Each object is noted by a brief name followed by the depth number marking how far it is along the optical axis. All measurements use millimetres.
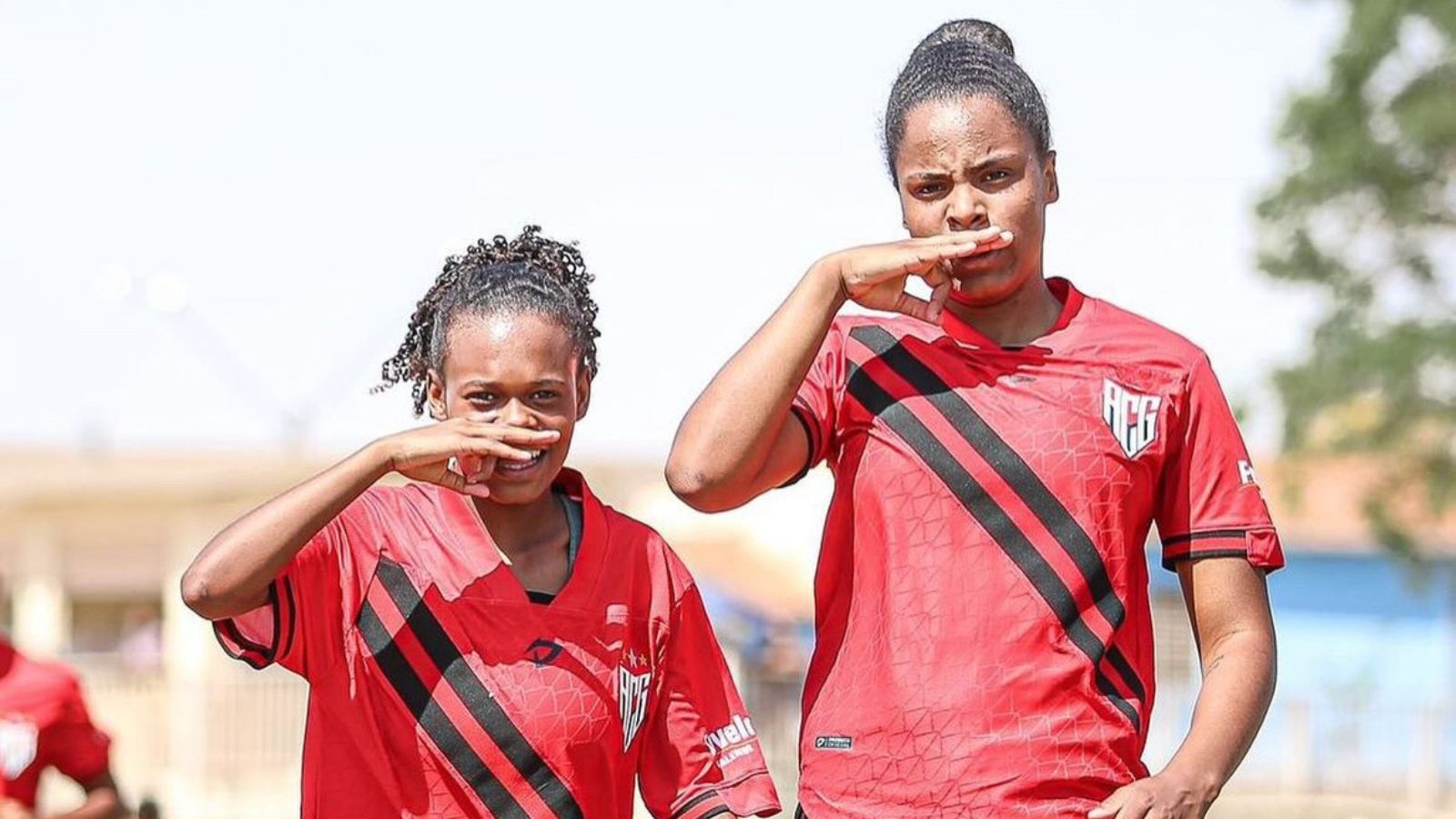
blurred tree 50094
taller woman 7387
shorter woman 8156
